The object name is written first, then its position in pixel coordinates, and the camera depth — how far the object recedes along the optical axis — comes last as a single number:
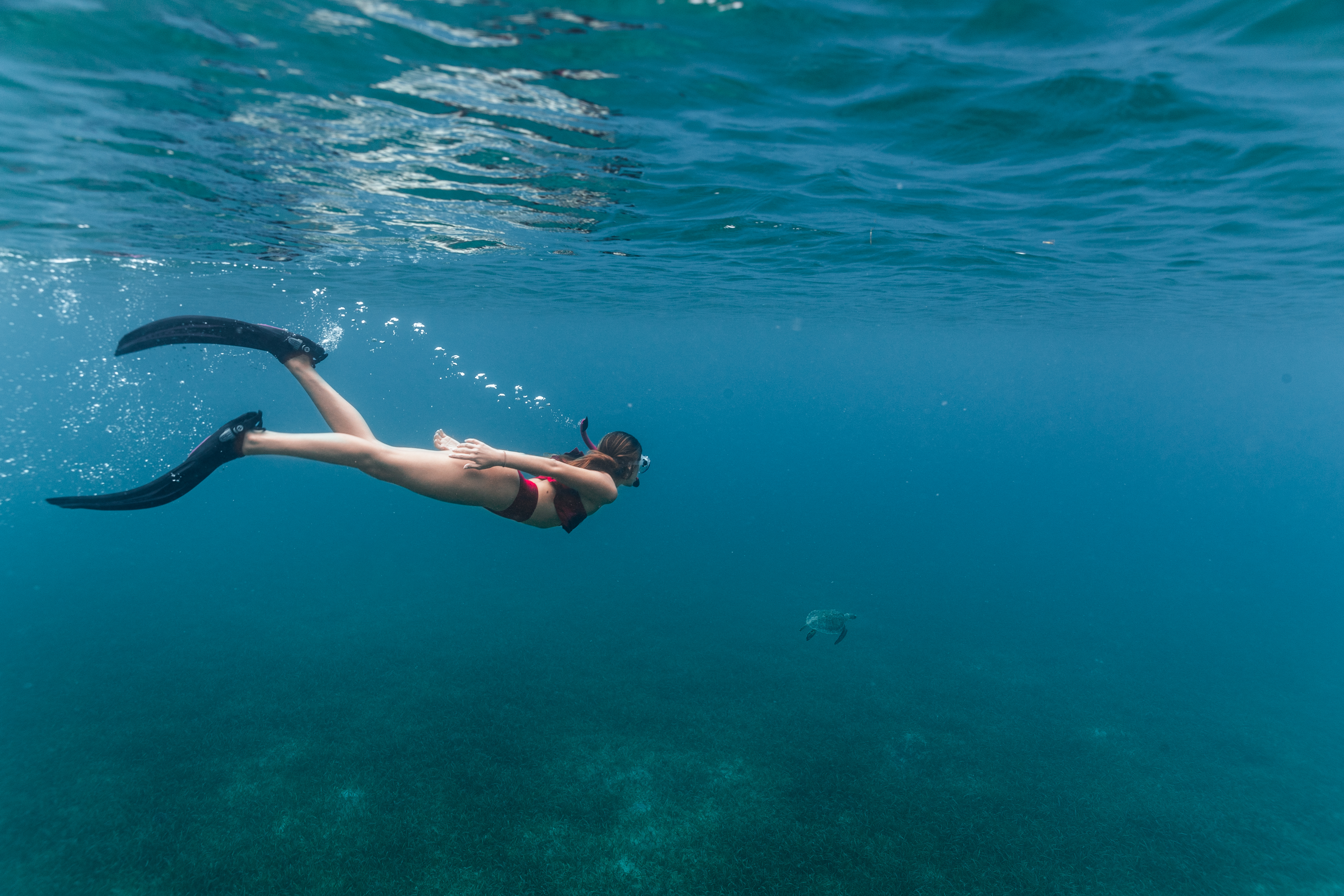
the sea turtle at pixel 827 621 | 14.23
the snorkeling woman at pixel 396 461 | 4.93
